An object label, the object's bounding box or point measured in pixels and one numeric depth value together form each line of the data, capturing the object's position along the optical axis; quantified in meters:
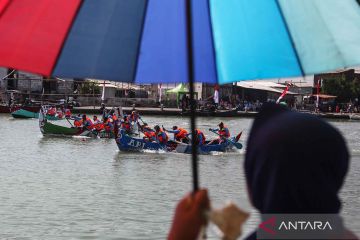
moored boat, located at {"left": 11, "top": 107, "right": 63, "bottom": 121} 43.12
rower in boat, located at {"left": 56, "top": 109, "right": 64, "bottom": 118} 39.01
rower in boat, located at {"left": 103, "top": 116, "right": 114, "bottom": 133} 29.90
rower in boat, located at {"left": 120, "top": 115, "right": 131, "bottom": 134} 26.94
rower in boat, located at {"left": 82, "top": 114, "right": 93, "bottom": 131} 30.06
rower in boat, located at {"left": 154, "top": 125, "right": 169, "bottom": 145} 23.41
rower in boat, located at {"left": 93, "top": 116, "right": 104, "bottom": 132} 29.89
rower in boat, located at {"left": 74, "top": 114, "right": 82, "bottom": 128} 30.27
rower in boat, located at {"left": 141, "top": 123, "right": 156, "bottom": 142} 23.62
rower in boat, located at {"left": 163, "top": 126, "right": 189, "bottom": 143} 23.40
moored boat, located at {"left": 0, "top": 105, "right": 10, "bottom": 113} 47.97
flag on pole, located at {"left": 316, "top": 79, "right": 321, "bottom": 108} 51.56
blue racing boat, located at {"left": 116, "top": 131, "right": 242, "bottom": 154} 23.33
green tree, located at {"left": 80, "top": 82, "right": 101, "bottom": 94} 56.85
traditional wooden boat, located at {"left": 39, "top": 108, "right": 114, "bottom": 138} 29.86
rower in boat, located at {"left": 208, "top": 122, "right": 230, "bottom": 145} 24.06
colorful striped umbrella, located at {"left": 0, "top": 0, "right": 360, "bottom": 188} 2.78
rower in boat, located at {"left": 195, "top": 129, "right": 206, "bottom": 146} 22.83
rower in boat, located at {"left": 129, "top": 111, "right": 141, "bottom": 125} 28.84
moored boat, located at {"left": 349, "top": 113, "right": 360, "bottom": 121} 50.93
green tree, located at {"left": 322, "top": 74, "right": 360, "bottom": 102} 57.62
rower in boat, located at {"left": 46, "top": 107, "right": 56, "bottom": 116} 38.31
